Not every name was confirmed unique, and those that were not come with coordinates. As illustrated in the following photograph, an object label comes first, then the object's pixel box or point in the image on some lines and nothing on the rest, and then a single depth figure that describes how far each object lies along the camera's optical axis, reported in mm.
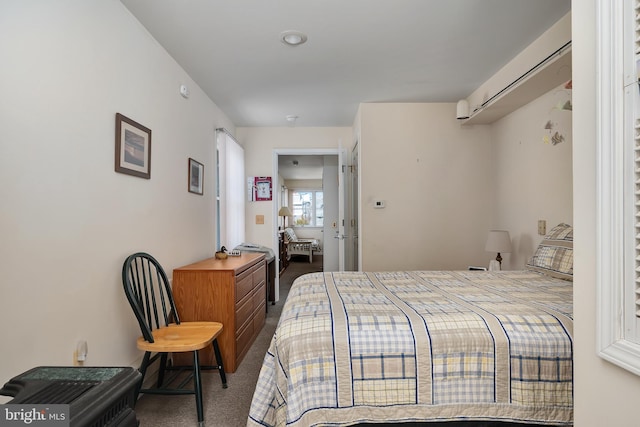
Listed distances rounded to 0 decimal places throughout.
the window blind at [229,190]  3986
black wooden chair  1934
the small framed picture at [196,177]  3152
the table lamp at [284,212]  8450
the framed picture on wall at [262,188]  4836
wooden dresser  2613
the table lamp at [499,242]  3160
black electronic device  668
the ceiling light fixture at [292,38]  2373
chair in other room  8586
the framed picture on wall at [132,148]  2029
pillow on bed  2258
